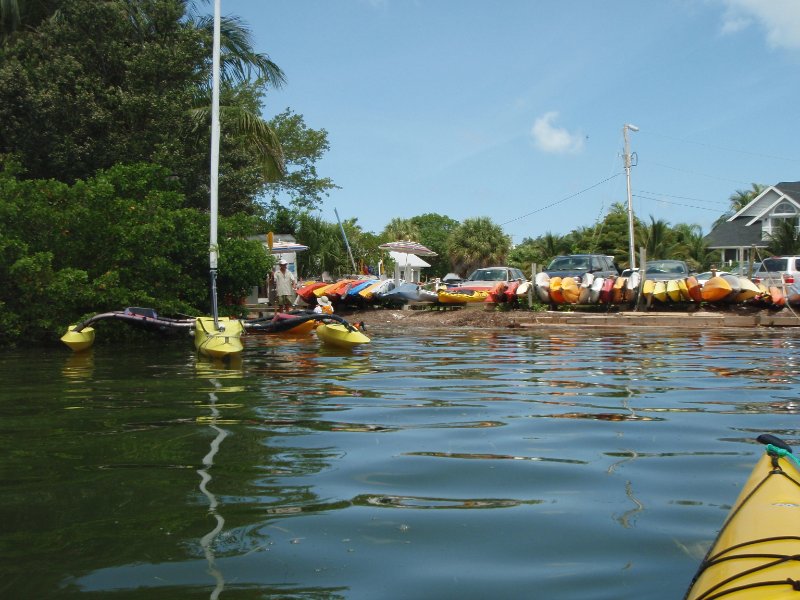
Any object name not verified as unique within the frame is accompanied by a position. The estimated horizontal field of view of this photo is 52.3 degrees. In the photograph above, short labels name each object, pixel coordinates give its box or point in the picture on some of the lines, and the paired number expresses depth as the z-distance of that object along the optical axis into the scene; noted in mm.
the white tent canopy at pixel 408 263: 45606
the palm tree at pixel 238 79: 23616
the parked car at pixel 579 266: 26594
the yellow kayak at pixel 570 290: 24078
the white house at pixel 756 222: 49219
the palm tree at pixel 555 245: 55688
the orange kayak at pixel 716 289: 22281
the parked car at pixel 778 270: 23438
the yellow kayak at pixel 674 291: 23219
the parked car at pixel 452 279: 35350
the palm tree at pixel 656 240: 47188
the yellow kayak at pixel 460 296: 26844
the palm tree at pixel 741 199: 60438
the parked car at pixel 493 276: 29266
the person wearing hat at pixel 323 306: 20088
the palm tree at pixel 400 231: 65938
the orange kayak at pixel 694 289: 22812
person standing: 23172
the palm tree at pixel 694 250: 48844
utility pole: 35594
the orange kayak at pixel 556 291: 24203
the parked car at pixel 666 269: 26594
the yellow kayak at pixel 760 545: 2484
